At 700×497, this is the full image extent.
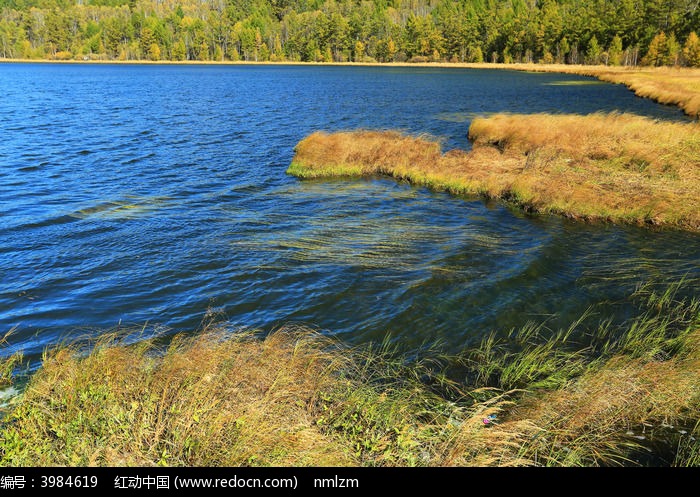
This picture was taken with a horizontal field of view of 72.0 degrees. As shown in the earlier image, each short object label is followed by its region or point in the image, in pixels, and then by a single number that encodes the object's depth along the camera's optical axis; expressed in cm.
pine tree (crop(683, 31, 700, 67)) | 9875
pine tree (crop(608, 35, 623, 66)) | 12394
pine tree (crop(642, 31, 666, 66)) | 11250
